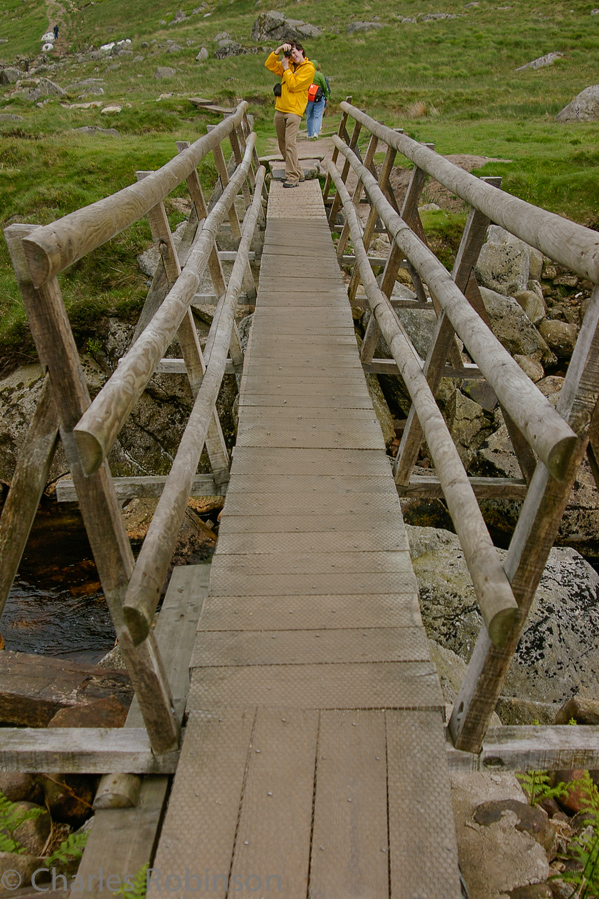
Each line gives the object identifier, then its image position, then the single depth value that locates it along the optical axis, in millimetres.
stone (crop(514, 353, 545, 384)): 7219
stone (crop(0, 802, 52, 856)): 2430
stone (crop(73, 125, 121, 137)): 13861
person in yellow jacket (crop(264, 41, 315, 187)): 7953
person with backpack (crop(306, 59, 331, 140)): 10277
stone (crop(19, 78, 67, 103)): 22375
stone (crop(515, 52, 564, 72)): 22516
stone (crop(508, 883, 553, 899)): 2082
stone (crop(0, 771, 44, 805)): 2740
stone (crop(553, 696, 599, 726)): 3102
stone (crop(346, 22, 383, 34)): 31391
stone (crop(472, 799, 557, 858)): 2305
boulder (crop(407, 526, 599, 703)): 4145
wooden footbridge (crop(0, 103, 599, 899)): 1815
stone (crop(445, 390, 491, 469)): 6824
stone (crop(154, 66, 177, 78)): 26625
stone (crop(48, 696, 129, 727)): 2652
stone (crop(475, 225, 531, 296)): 8172
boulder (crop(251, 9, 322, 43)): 32969
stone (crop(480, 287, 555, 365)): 7535
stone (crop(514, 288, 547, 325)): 8039
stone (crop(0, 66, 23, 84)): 33219
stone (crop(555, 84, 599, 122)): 14305
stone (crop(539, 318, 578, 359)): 7949
